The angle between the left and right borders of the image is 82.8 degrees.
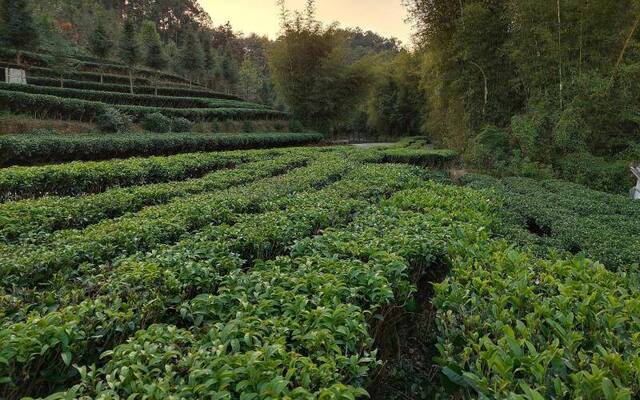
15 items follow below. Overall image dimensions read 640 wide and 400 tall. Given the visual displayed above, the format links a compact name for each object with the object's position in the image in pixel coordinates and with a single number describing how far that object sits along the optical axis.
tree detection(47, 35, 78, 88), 19.88
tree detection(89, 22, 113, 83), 25.48
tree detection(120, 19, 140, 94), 24.23
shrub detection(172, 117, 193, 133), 18.98
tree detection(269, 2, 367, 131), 27.38
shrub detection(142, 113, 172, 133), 17.80
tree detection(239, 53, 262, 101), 45.56
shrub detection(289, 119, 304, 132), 28.33
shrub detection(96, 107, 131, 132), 15.78
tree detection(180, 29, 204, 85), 35.59
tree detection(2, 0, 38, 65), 18.11
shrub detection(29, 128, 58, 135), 13.05
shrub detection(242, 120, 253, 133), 24.38
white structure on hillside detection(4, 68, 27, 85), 19.42
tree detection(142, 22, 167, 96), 27.77
